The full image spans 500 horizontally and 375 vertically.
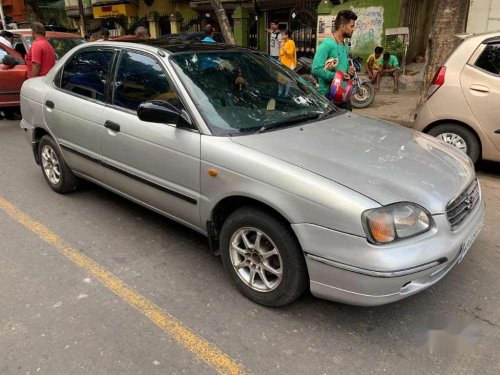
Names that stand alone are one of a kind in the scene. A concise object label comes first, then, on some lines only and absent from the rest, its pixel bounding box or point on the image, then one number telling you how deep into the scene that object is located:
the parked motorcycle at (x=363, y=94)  9.74
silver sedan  2.44
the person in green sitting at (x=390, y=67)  10.88
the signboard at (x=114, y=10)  20.33
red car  8.50
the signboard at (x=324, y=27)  12.17
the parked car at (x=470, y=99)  5.07
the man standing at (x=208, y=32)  10.07
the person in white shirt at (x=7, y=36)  9.47
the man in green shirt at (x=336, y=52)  4.84
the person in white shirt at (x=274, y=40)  13.16
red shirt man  7.29
